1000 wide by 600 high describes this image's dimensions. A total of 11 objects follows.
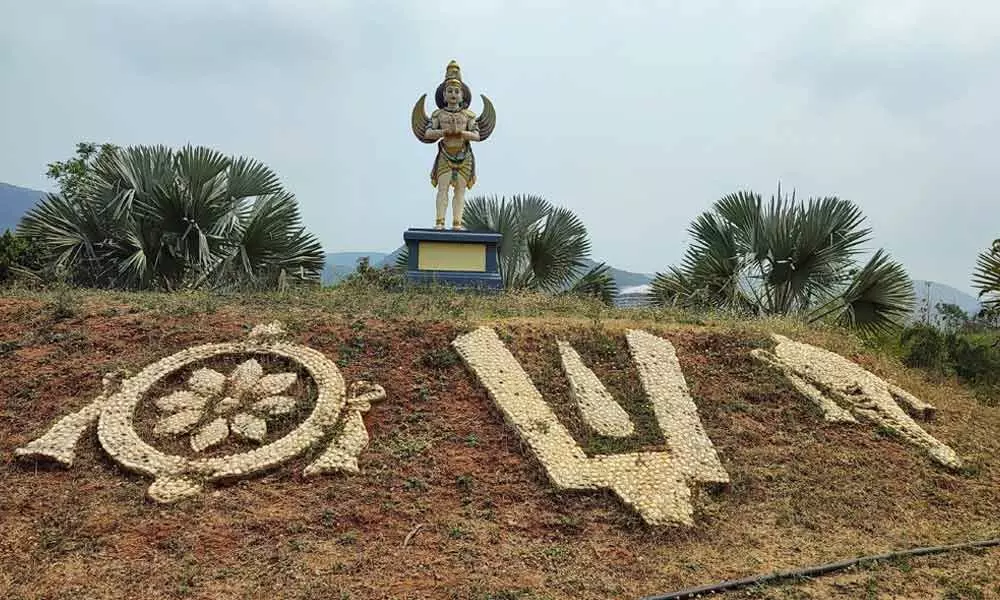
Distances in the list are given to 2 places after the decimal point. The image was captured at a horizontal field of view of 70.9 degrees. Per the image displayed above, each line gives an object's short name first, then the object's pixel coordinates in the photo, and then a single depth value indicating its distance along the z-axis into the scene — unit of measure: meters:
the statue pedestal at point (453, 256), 12.46
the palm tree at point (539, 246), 15.13
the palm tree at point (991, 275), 10.71
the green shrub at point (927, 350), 11.08
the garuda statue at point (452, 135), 13.17
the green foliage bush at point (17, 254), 13.52
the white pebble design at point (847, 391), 7.64
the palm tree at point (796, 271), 10.98
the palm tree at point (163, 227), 11.39
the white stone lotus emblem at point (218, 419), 5.90
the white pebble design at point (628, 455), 5.99
